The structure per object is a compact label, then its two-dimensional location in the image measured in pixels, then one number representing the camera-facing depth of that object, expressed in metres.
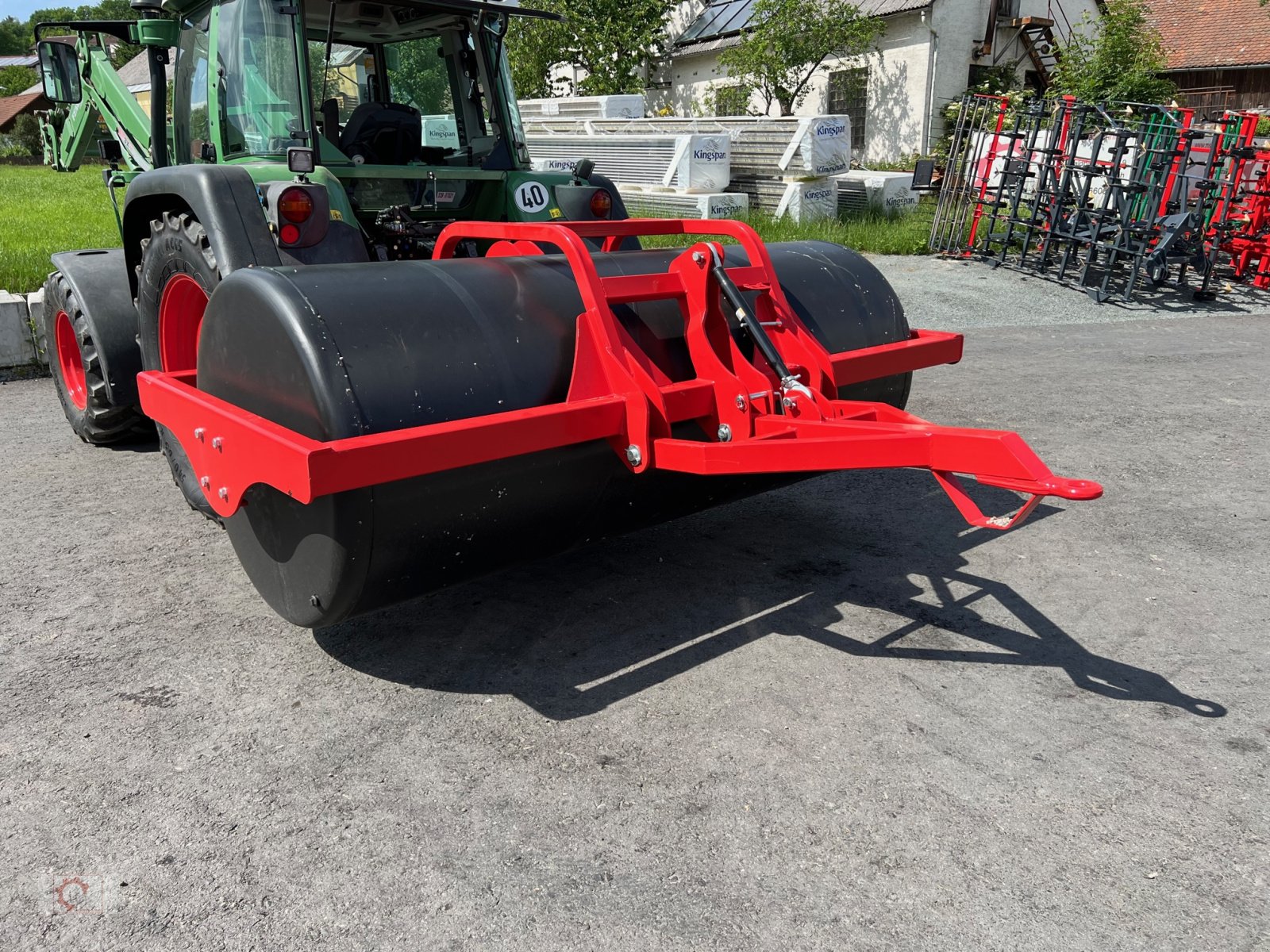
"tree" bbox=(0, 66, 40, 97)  66.75
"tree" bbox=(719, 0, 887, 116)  21.88
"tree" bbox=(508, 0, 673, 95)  23.48
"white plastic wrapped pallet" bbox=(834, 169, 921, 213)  14.99
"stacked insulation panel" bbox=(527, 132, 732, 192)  14.23
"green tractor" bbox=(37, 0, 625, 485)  3.75
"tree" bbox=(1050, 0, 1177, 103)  22.03
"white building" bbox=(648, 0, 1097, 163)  22.42
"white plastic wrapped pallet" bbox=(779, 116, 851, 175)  14.15
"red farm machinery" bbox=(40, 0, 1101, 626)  2.68
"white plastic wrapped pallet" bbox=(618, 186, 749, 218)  13.73
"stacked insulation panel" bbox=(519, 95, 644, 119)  17.80
